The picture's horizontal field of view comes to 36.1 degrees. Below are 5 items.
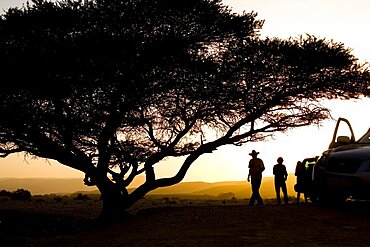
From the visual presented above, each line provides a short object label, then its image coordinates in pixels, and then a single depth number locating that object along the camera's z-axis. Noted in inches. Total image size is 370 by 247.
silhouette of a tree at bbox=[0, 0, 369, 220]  697.6
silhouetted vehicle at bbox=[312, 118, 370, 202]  414.3
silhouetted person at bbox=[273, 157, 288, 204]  745.0
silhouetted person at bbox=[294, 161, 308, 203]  688.4
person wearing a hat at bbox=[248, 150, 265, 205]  737.0
